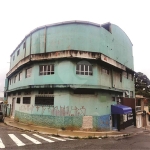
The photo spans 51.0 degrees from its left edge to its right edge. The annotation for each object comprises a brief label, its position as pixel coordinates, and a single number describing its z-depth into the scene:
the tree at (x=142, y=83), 49.81
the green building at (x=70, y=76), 16.34
